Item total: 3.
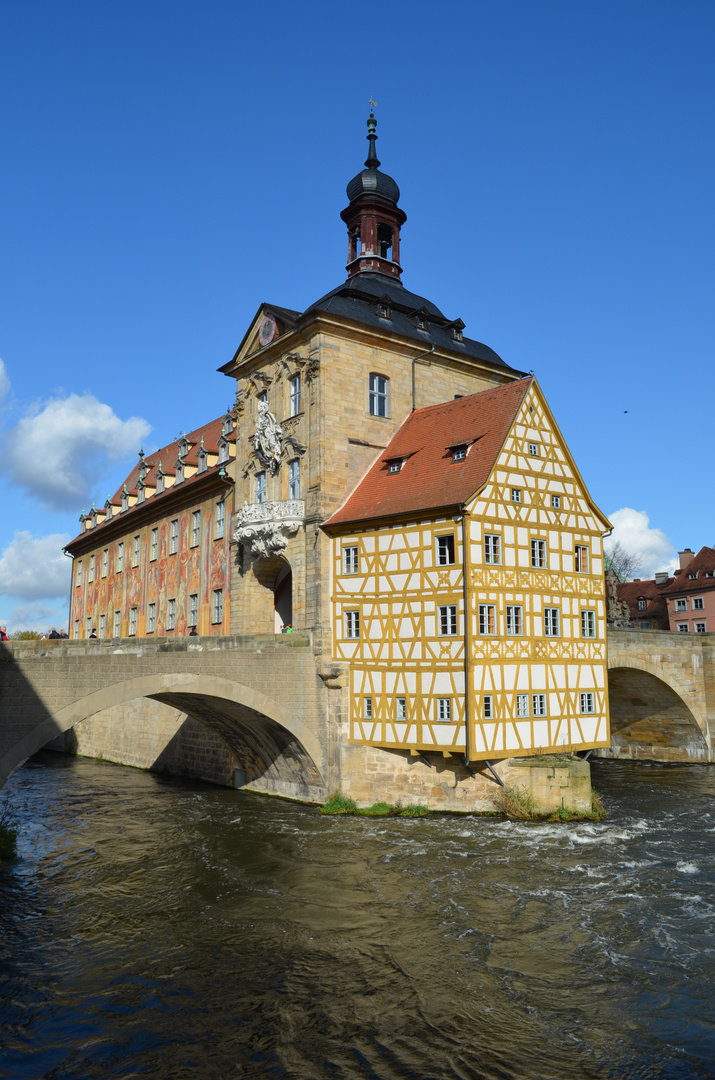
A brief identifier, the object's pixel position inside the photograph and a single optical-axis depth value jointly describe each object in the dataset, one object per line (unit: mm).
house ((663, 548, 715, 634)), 59559
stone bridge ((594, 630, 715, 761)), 33781
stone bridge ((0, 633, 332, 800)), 18922
